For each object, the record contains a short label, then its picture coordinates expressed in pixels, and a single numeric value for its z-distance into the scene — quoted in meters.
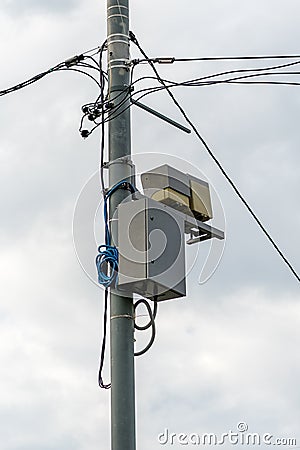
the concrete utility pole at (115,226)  11.60
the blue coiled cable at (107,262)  12.33
